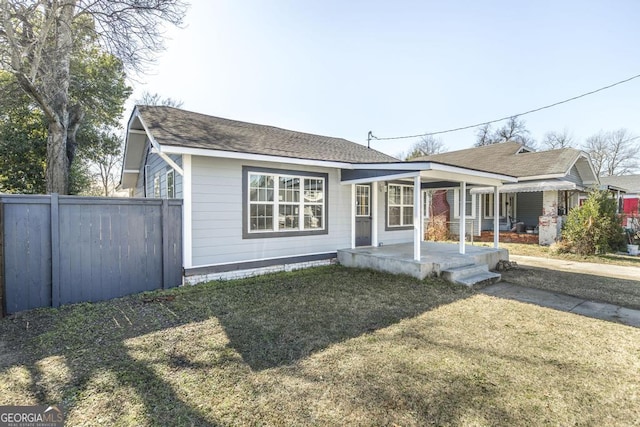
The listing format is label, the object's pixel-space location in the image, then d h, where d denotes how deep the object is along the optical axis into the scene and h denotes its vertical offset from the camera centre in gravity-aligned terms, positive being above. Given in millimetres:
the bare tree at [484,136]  37531 +9523
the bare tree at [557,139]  35219 +8618
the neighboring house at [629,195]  12023 +1337
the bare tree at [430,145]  39344 +8795
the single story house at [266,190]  6207 +575
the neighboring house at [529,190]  12273 +973
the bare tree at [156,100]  24275 +9371
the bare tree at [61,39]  7762 +5018
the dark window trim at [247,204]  6742 +195
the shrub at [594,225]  10016 -459
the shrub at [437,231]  13805 -858
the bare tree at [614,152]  36406 +7360
